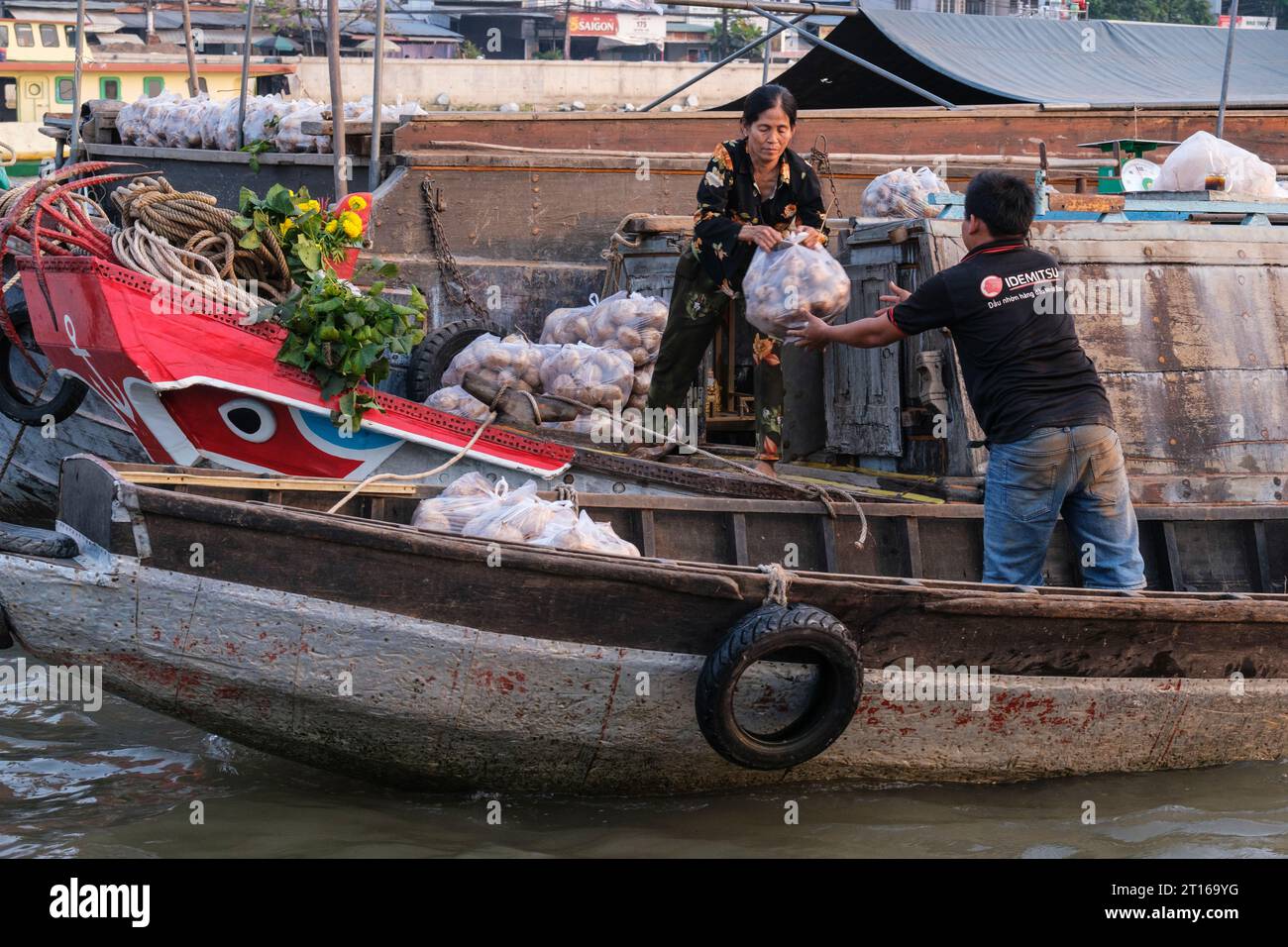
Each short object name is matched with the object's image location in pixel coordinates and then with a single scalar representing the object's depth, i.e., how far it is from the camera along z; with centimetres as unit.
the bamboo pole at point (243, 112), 994
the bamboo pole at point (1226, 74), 933
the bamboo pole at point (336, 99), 750
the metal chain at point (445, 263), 877
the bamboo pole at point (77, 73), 932
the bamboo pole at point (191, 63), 1178
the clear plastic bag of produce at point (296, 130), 959
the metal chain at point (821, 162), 928
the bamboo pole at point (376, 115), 800
